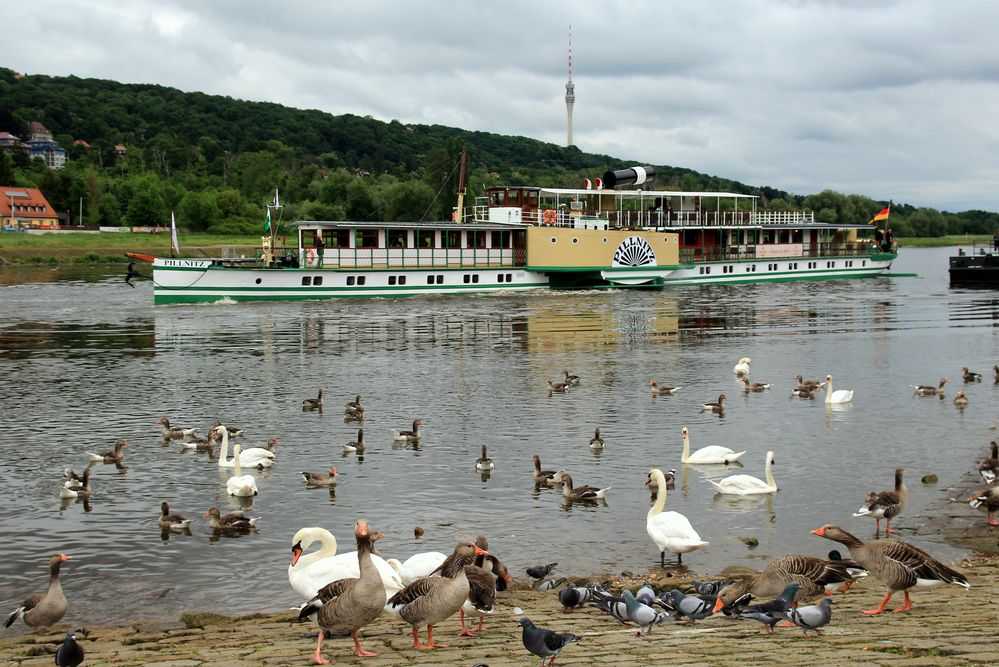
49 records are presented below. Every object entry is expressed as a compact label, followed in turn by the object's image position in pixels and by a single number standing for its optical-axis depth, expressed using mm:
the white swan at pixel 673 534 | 14438
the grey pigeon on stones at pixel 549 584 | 13172
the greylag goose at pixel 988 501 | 16234
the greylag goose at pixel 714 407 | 26398
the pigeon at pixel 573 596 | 11719
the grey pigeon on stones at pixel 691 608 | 10891
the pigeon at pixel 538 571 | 13398
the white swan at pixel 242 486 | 18203
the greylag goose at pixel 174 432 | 22828
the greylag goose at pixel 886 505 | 15680
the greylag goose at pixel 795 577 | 11411
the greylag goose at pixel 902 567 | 11047
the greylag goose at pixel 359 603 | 10016
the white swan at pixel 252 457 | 20016
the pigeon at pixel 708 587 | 11734
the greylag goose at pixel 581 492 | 17547
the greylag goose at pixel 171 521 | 16156
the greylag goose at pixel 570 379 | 29950
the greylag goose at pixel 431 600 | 10273
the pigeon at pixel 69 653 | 9531
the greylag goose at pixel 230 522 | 16188
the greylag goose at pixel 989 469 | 17844
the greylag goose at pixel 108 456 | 20516
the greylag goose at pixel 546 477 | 18656
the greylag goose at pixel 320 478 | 18766
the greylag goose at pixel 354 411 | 25422
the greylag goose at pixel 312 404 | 27016
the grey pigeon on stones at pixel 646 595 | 11042
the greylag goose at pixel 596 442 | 21703
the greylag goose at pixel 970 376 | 30500
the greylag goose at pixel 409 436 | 22656
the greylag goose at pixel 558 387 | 29438
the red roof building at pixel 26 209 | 141000
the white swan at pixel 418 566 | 12598
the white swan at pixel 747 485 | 17891
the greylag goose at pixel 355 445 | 21734
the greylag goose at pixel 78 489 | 18047
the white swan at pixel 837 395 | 27016
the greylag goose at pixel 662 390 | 28766
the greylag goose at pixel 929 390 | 28094
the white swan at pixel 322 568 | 12047
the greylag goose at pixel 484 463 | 19781
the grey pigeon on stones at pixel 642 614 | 10414
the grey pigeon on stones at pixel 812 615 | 9961
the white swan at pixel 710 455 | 20312
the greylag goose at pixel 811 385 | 28484
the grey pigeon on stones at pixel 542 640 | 8844
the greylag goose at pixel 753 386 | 29328
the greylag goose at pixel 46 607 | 11914
